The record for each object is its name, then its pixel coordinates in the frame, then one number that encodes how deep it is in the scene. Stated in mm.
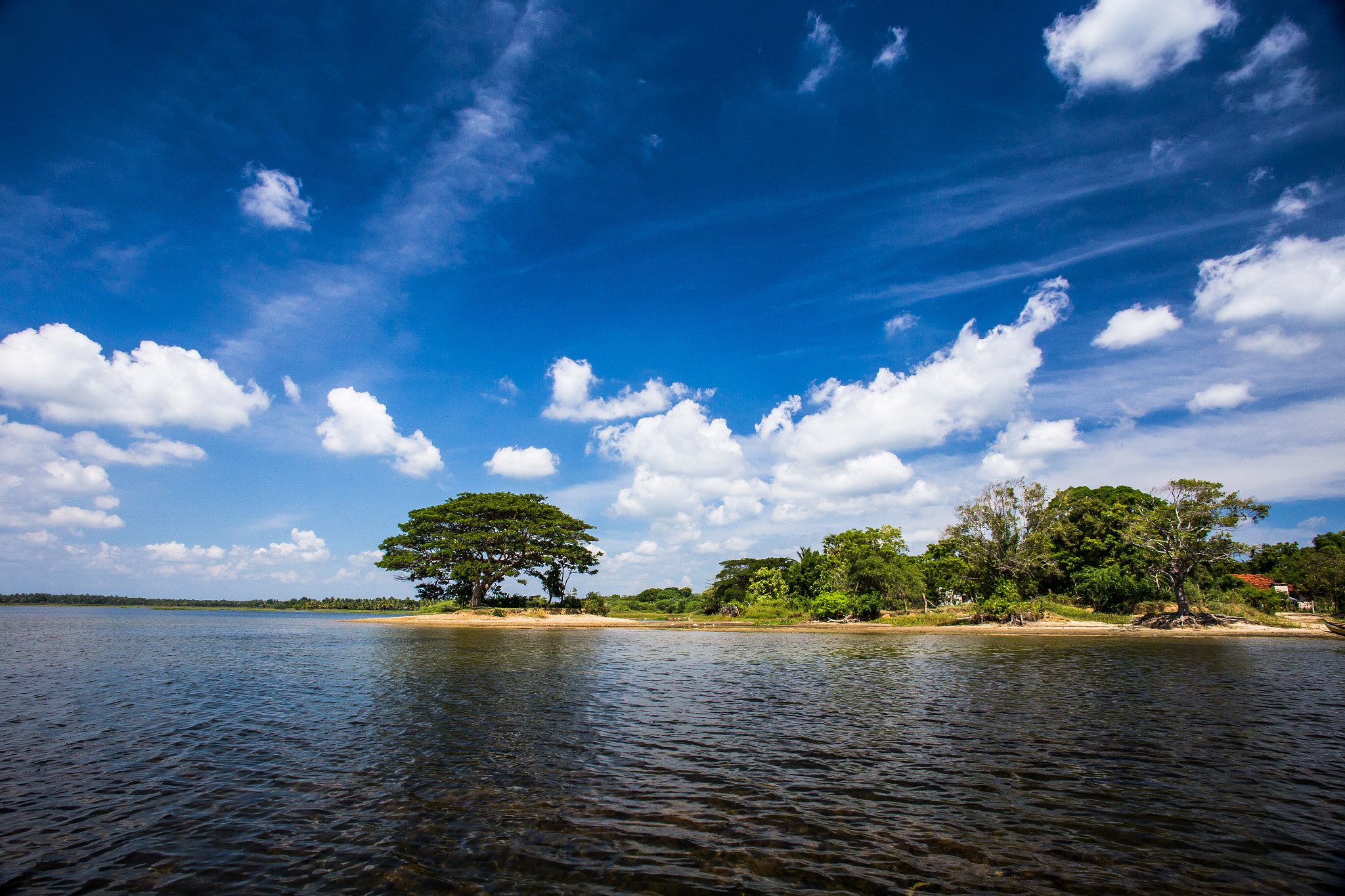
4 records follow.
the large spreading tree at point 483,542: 77750
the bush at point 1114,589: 60000
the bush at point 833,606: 66938
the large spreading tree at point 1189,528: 49969
